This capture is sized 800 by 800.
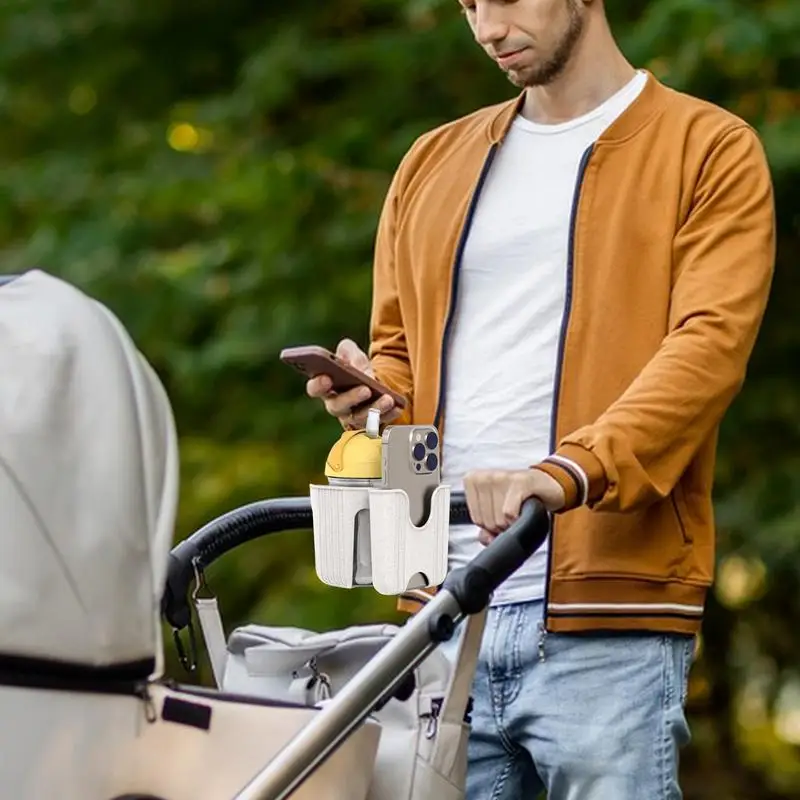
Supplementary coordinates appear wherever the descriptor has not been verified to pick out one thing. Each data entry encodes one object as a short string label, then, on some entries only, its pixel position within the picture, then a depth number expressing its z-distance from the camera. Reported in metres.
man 5.78
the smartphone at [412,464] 5.52
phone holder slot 5.51
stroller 4.62
